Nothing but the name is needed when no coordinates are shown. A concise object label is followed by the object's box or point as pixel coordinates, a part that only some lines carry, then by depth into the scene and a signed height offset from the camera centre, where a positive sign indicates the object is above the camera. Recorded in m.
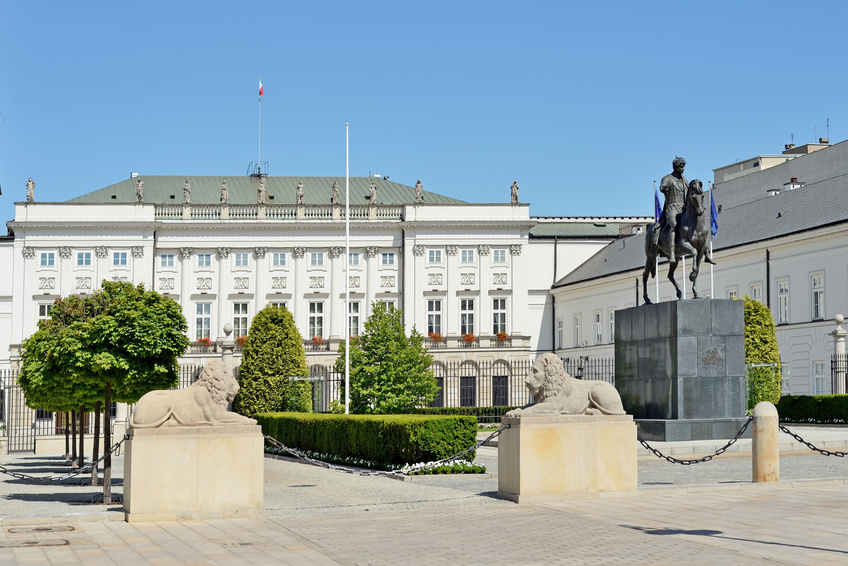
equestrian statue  25.44 +3.36
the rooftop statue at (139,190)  77.08 +12.16
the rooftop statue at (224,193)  78.78 +12.18
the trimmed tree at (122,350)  18.67 +0.35
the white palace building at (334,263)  76.25 +7.42
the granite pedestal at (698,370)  23.83 +0.05
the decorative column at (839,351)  41.59 +0.79
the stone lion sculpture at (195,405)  14.34 -0.41
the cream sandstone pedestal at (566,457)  15.29 -1.13
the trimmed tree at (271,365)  44.88 +0.28
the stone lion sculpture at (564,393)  15.68 -0.28
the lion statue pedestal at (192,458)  14.06 -1.07
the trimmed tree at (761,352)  40.97 +0.76
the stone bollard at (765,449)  16.89 -1.11
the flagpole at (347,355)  36.69 +0.57
